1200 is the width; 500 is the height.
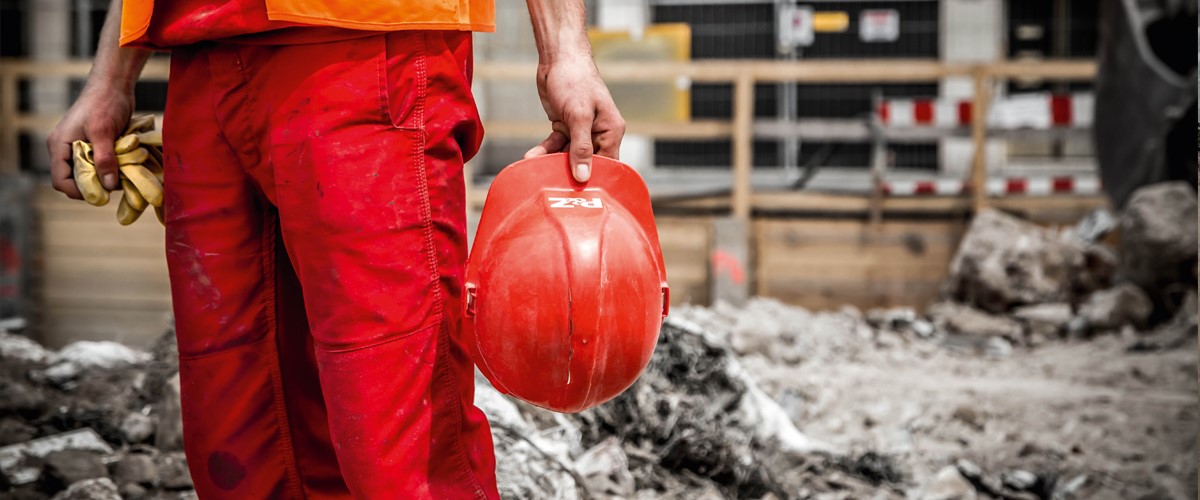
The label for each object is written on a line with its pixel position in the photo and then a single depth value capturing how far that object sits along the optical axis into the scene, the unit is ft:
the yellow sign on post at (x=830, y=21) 46.60
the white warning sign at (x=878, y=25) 46.62
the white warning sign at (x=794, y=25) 44.68
